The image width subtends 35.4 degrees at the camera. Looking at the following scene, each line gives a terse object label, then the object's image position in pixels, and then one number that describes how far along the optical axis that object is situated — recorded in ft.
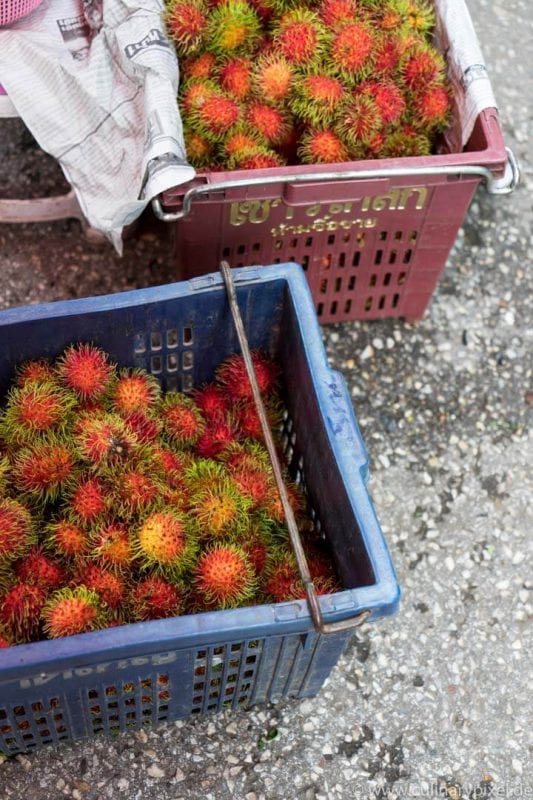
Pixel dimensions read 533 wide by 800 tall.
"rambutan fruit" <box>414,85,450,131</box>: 6.51
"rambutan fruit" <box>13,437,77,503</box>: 4.97
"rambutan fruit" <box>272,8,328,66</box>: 6.24
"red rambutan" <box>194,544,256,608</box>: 4.72
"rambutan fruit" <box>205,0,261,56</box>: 6.41
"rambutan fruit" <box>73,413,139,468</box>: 4.98
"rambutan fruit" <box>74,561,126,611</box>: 4.63
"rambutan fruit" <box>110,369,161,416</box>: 5.46
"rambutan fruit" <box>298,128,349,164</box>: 6.24
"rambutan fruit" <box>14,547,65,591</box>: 4.71
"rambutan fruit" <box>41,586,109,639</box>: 4.43
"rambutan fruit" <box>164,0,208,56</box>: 6.37
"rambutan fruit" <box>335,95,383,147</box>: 6.23
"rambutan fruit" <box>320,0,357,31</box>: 6.40
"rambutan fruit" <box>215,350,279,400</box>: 5.84
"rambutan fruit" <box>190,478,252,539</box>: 4.96
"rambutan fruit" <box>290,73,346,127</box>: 6.17
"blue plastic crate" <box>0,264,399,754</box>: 4.26
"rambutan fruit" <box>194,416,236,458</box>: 5.61
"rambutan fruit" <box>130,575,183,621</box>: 4.66
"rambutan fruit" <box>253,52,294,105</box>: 6.23
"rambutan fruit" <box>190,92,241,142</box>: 6.20
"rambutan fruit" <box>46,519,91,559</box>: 4.80
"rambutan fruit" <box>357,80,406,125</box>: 6.29
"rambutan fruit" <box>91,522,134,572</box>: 4.70
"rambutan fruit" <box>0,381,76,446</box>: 5.13
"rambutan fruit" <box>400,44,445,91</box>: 6.50
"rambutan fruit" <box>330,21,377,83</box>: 6.25
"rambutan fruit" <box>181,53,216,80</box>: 6.46
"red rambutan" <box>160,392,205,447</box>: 5.53
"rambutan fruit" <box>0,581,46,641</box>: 4.59
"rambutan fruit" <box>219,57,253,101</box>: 6.33
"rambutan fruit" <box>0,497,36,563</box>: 4.70
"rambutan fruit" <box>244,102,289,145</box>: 6.29
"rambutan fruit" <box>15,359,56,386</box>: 5.42
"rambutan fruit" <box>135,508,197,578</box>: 4.69
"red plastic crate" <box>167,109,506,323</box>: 5.99
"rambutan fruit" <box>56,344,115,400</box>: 5.36
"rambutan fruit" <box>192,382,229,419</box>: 5.81
